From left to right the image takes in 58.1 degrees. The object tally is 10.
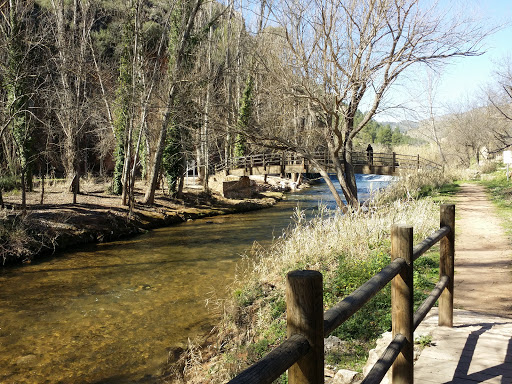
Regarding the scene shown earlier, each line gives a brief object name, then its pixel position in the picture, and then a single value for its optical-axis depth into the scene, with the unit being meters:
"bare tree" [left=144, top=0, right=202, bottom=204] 18.77
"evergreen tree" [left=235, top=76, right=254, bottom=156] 30.65
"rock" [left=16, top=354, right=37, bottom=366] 6.88
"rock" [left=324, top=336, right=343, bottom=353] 5.23
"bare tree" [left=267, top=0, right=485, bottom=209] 11.73
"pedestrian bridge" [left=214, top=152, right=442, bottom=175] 24.39
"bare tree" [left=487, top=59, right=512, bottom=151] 30.45
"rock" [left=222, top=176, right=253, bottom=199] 26.99
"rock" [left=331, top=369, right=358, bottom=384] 4.34
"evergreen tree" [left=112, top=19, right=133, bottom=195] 19.08
